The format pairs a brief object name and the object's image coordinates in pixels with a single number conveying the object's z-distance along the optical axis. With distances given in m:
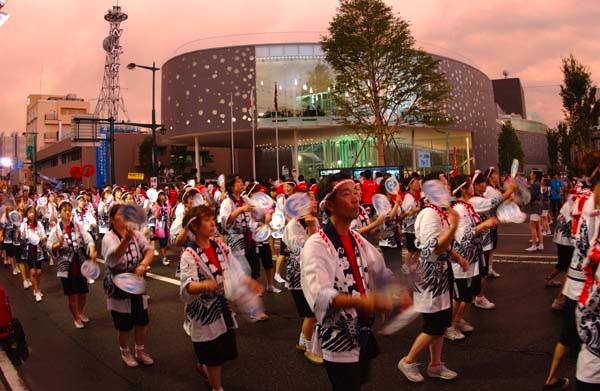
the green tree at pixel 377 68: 25.69
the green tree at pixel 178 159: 52.62
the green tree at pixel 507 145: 60.75
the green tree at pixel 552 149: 46.64
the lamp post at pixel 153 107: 24.10
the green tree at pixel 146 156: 55.41
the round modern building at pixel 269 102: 40.97
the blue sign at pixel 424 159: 25.27
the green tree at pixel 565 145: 27.58
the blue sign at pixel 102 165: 59.44
